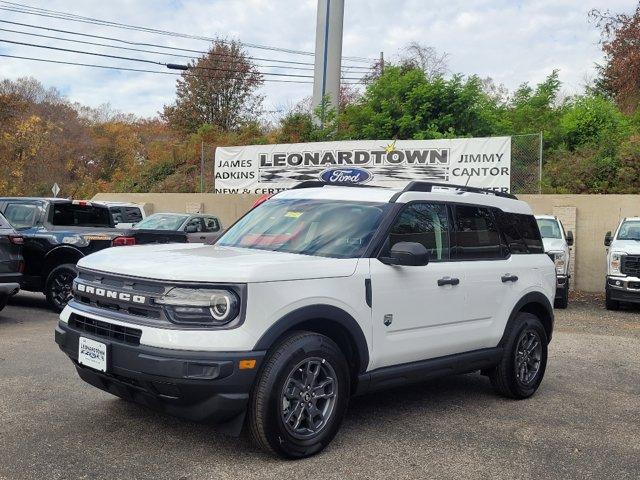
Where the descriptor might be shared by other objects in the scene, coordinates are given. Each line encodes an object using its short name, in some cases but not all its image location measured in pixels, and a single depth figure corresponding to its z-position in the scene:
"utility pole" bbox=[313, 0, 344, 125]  24.97
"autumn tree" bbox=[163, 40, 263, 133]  35.94
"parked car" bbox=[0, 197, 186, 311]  10.12
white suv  3.98
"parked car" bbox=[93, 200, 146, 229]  19.24
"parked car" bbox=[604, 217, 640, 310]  12.04
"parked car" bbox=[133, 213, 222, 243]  16.03
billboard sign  16.81
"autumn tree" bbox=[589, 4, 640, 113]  24.27
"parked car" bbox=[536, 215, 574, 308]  12.62
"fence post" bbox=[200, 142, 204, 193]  22.17
